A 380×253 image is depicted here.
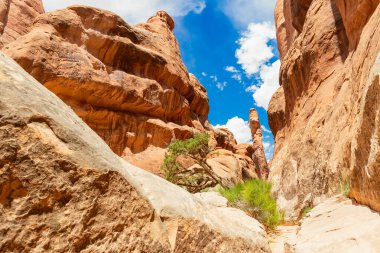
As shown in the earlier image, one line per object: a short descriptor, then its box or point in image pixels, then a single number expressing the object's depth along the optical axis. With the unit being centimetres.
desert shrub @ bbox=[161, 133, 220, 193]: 1919
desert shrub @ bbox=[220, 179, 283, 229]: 836
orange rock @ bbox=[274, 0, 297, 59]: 2966
